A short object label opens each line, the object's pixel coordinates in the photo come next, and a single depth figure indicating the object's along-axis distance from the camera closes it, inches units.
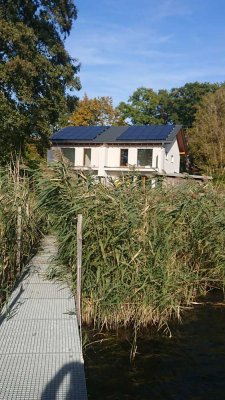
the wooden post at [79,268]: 210.5
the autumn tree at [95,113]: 1712.6
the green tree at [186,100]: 2091.5
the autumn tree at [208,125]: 1262.3
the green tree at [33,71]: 731.4
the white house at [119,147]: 1209.2
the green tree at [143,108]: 1926.7
